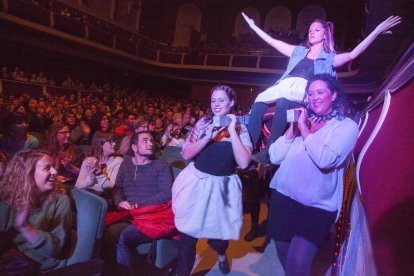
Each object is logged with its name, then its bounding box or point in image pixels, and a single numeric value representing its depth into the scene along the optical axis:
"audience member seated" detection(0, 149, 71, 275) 1.65
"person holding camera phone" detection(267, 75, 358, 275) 1.48
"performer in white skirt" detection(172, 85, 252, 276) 1.92
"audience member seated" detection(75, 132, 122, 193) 2.63
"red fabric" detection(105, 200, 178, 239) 2.25
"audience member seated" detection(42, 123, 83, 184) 3.27
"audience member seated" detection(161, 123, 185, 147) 4.96
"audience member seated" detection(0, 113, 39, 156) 3.65
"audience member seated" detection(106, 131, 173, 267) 2.23
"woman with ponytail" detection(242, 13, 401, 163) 2.01
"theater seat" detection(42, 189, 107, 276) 1.84
